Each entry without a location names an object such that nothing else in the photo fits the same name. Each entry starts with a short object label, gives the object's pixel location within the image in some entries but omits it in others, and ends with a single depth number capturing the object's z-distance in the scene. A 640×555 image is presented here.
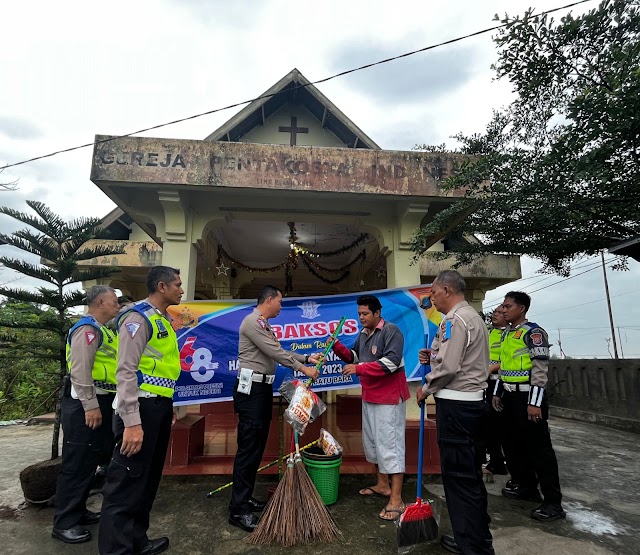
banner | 4.25
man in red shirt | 3.22
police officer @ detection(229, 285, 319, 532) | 3.00
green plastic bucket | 3.26
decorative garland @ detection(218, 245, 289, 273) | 7.96
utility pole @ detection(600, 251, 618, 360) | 18.11
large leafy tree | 3.72
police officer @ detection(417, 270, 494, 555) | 2.41
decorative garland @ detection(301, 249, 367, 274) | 8.30
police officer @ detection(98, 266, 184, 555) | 2.28
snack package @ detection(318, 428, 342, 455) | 3.28
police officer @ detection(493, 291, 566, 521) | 3.32
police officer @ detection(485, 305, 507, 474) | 4.19
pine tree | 4.12
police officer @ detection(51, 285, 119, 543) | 2.91
